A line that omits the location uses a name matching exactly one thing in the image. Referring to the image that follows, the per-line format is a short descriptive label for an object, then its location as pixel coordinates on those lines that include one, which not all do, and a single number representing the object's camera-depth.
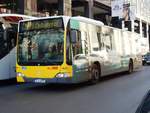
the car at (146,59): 26.99
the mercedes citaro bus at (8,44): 12.27
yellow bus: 10.36
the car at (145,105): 2.93
